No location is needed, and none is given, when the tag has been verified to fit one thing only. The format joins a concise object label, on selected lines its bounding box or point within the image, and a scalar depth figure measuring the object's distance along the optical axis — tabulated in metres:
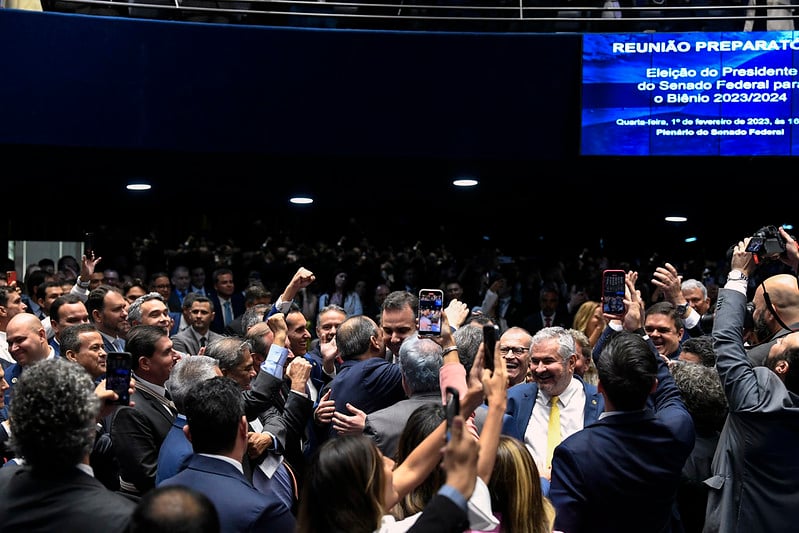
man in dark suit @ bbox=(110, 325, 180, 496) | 4.52
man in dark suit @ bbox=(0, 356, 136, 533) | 2.79
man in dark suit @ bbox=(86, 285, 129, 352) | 7.14
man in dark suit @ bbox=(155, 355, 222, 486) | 4.09
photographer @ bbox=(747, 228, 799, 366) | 4.51
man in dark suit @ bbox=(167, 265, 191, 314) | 11.51
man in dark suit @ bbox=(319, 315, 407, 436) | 5.23
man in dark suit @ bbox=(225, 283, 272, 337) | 9.19
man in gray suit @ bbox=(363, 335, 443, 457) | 4.54
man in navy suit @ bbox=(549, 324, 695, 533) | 3.81
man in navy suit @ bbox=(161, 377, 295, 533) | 3.27
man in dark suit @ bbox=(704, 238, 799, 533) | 4.14
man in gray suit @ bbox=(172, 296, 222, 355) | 8.52
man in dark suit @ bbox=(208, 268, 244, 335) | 11.00
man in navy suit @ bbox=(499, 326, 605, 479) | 5.00
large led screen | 10.23
